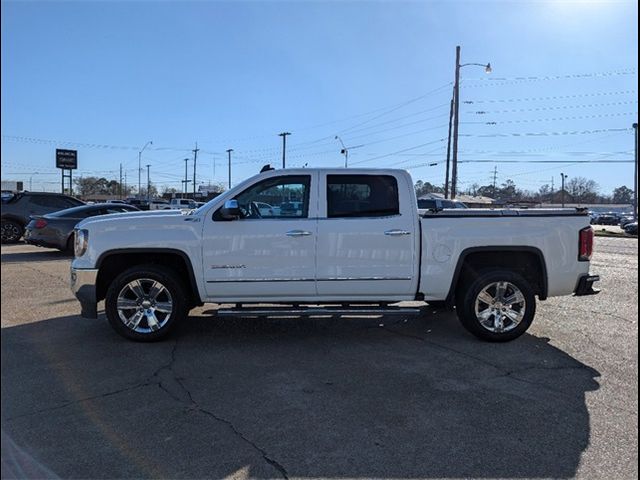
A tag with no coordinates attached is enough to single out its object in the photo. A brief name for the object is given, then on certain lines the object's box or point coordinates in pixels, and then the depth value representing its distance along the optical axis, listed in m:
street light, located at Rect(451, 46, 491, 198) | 31.78
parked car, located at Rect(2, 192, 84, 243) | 15.52
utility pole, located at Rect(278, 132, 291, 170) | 65.62
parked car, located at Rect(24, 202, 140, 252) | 13.12
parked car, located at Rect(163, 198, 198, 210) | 50.26
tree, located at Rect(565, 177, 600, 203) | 103.75
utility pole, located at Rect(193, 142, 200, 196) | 90.50
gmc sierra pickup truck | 5.52
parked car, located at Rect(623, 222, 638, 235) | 38.16
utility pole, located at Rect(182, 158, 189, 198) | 99.04
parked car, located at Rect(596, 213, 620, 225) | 66.69
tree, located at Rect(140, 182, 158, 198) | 110.68
